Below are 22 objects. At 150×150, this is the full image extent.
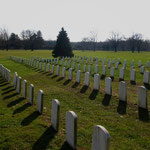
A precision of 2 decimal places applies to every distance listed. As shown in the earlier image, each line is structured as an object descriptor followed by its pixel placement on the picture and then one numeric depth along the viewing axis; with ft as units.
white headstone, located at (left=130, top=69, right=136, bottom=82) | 40.38
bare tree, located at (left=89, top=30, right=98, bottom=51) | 350.43
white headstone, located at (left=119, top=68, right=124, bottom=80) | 42.62
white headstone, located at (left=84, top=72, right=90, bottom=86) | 34.58
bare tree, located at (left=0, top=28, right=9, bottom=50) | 262.96
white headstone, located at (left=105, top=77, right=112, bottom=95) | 28.12
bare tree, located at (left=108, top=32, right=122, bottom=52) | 310.80
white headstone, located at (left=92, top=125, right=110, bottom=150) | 9.70
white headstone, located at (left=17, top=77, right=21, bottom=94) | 29.37
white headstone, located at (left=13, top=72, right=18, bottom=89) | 33.05
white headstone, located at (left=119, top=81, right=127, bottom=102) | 25.16
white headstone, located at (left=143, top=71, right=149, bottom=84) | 37.09
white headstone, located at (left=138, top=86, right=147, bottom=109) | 22.08
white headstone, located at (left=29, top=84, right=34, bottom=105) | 23.10
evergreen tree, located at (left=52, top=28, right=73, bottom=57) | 117.70
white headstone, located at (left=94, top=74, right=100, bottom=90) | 31.35
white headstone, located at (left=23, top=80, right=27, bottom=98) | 26.14
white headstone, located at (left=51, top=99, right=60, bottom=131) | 16.01
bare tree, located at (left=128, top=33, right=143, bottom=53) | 297.26
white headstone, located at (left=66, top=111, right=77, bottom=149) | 13.19
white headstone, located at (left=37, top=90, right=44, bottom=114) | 20.11
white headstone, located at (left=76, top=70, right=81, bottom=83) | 37.70
